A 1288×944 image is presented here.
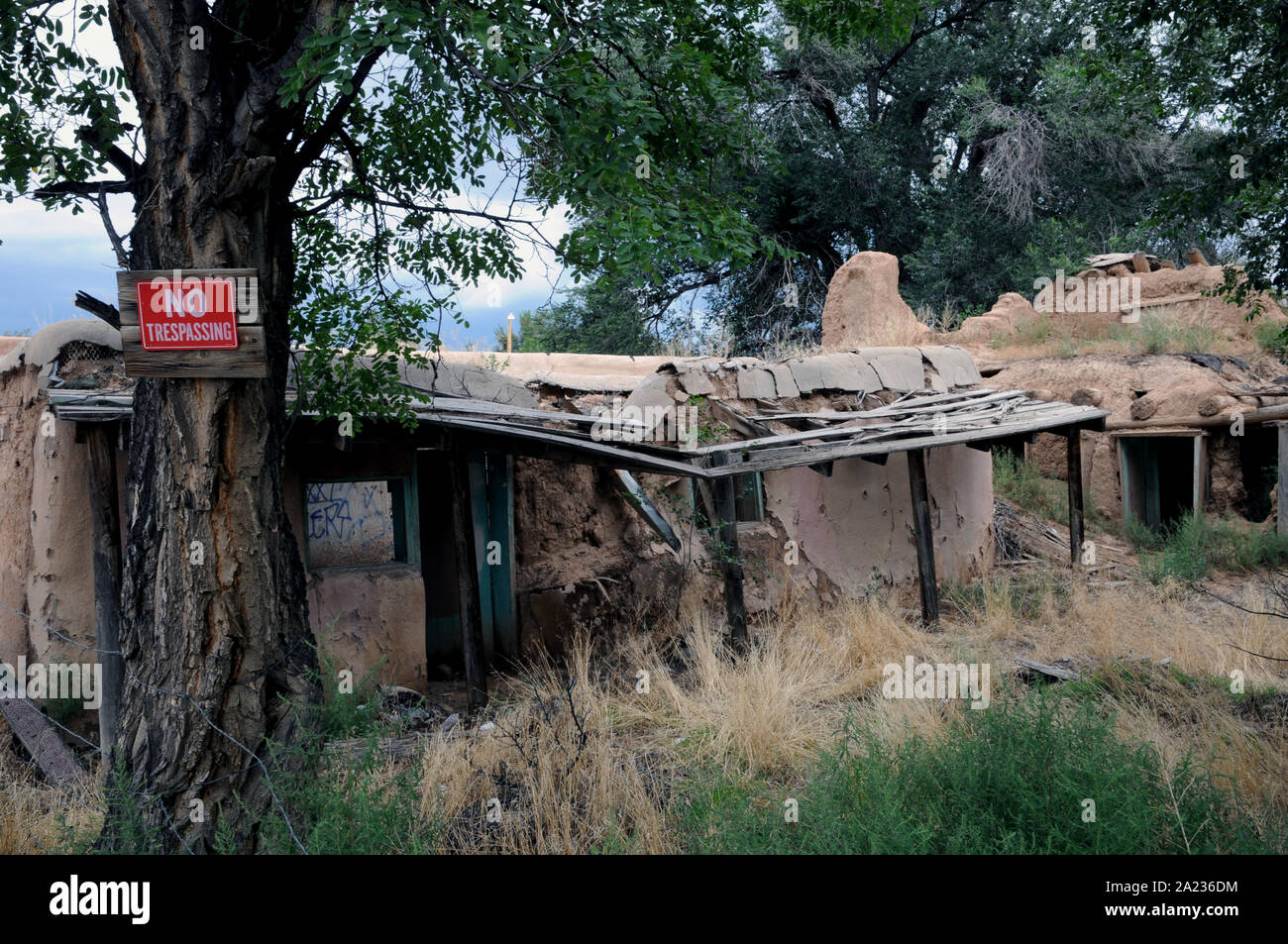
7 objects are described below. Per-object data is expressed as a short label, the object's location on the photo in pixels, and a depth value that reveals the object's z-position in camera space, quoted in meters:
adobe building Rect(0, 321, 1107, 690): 6.86
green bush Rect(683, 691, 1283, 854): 3.98
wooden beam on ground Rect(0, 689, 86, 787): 5.81
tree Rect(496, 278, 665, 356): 22.08
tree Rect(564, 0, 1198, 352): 21.39
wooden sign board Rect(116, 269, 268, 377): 3.99
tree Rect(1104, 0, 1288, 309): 6.75
